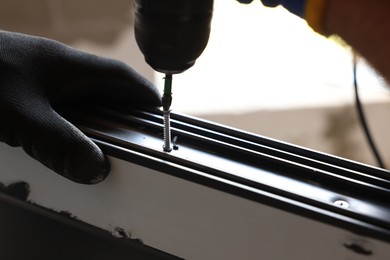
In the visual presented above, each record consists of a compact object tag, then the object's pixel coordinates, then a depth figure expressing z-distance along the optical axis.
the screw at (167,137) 0.51
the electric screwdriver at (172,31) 0.46
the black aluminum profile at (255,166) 0.47
